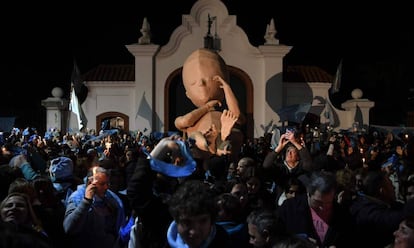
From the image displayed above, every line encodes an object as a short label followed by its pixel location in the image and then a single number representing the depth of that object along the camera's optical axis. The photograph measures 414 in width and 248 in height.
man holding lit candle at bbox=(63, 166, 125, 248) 5.09
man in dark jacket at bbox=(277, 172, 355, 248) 5.00
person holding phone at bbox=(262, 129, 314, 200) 7.72
